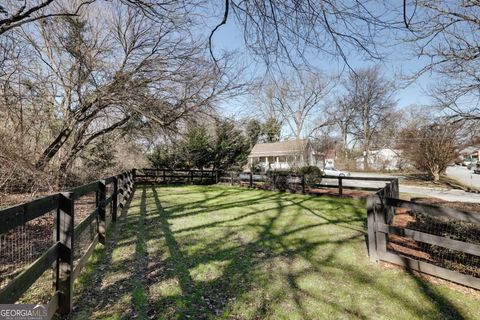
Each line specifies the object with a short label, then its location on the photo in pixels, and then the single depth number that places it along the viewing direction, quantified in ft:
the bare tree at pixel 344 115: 99.96
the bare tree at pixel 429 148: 58.75
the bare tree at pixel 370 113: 113.39
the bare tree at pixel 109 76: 30.48
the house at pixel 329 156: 117.50
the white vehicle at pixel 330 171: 78.24
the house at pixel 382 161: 109.91
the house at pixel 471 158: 167.39
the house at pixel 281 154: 68.54
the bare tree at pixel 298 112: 83.74
